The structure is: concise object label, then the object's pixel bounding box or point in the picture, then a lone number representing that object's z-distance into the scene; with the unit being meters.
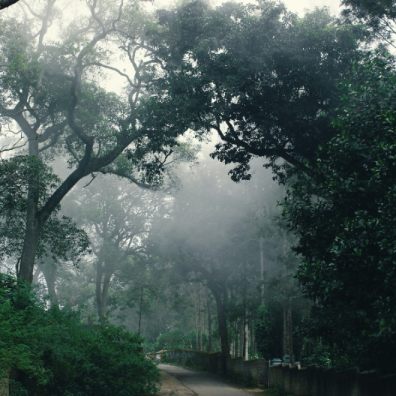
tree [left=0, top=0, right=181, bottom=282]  22.59
